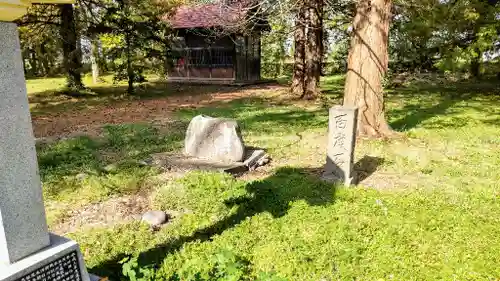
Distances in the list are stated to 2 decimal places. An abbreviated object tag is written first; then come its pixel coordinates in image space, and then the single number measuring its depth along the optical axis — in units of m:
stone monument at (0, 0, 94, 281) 2.81
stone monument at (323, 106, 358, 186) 6.78
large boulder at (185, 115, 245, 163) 8.02
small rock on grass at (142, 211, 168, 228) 5.49
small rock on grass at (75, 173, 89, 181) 7.10
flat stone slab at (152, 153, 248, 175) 7.54
